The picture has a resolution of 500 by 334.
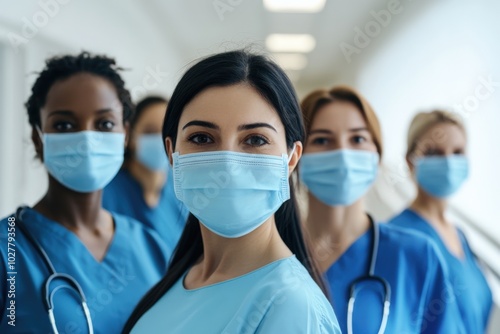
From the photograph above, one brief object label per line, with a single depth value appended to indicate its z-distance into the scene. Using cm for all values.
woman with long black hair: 94
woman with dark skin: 126
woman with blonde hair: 206
